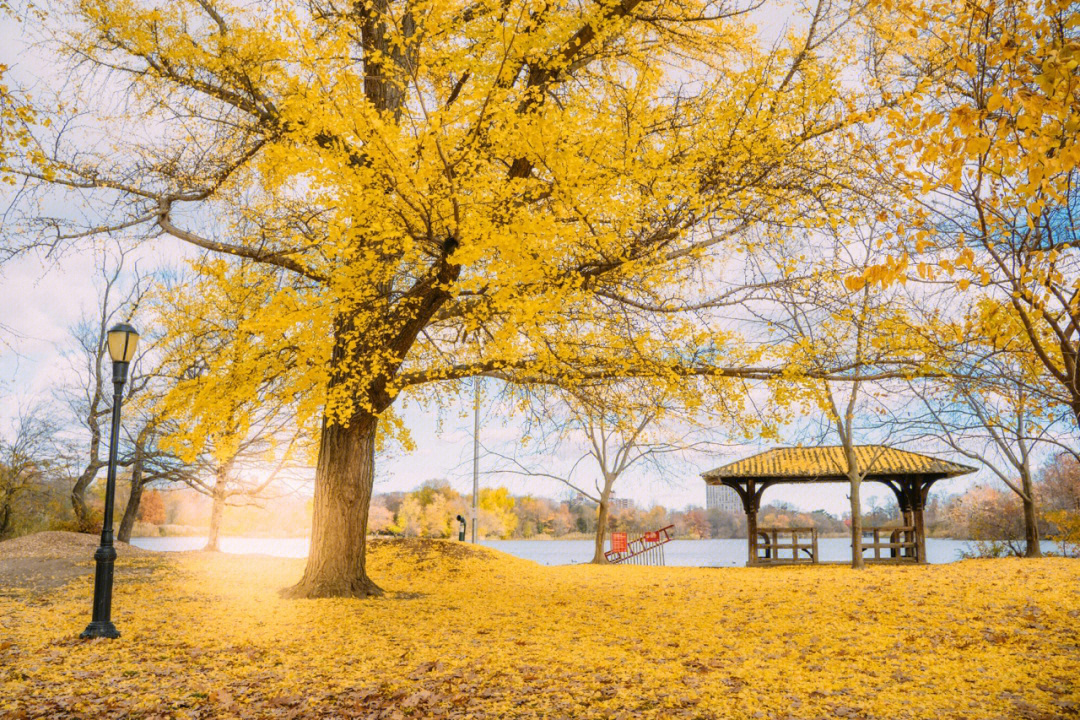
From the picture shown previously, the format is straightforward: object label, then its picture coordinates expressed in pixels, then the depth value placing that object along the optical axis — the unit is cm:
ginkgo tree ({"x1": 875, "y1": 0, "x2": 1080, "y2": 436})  322
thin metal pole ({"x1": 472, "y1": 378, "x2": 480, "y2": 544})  1858
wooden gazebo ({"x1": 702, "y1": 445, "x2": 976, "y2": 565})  1609
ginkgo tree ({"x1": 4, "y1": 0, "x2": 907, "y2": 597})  634
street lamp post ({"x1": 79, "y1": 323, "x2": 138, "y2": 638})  664
